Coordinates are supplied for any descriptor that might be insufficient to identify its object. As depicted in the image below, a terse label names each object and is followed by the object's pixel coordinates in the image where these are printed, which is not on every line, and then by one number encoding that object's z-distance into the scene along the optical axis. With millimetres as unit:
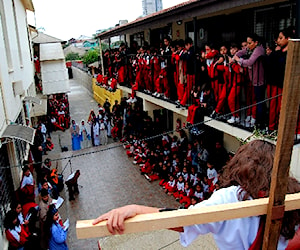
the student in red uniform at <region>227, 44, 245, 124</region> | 6531
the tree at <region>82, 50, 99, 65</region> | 43112
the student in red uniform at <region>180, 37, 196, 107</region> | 8164
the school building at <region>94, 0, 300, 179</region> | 6899
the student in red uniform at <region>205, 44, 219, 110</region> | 7172
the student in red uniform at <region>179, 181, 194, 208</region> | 9383
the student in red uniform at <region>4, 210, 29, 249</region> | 6348
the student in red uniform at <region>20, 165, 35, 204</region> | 8227
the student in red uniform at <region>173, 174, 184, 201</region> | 9820
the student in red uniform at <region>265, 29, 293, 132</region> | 5329
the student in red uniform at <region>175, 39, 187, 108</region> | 8716
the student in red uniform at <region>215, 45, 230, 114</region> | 6879
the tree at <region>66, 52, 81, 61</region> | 58375
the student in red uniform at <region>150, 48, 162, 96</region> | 10409
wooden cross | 1342
